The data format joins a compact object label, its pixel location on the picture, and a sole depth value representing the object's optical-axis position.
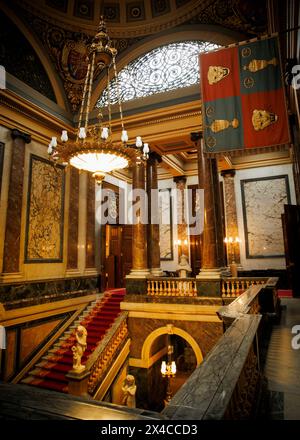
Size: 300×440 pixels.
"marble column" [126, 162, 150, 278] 9.38
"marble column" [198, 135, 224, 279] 8.43
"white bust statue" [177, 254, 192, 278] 10.32
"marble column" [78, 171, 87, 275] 10.89
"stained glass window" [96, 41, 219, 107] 9.57
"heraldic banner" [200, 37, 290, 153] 5.07
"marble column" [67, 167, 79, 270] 10.38
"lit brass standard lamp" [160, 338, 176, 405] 8.51
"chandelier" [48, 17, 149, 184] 5.00
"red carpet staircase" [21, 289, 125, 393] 7.48
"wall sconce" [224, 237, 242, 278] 12.81
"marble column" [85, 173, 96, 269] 11.12
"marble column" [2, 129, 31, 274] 8.03
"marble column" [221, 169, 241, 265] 13.04
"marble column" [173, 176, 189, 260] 14.17
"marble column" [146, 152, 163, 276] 10.20
